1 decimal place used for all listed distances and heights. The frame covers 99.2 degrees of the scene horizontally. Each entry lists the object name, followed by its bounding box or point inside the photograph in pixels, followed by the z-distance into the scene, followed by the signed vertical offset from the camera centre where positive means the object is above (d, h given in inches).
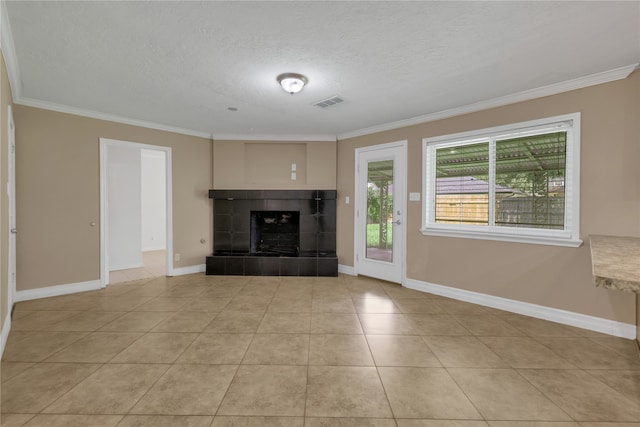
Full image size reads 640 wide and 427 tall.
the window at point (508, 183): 113.7 +13.0
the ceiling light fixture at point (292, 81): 104.8 +49.7
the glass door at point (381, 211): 166.9 -1.0
